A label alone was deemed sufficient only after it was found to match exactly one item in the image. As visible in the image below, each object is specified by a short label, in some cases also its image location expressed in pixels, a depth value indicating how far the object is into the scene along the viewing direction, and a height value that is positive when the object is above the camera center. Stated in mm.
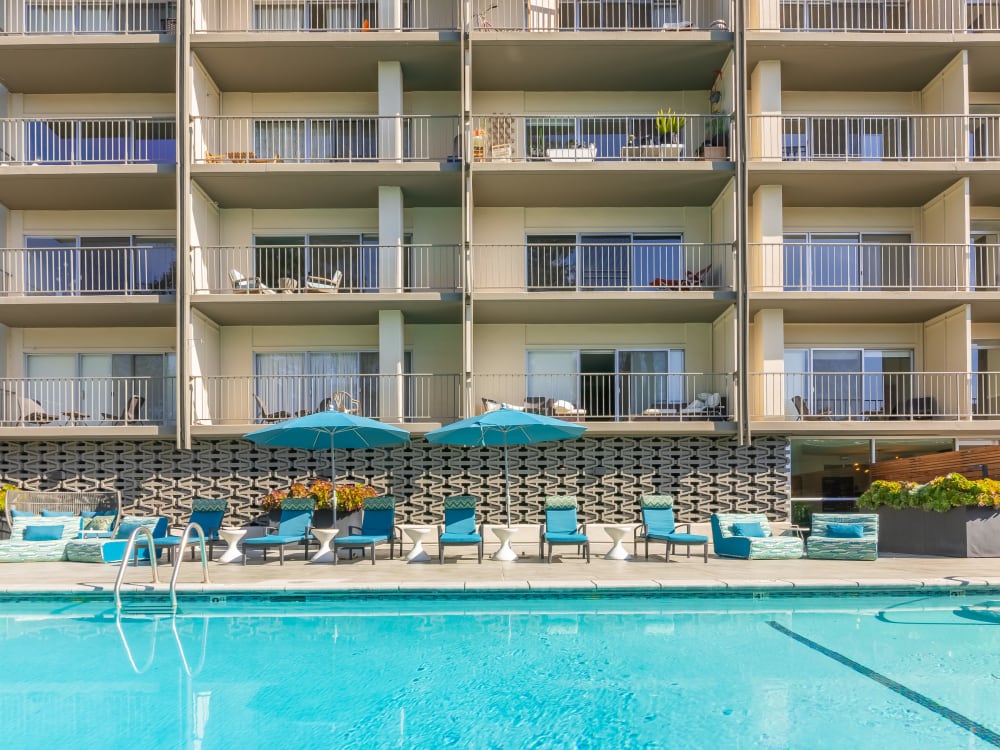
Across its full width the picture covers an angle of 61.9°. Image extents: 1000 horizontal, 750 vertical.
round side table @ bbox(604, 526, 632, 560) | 13002 -2476
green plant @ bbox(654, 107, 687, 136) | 17953 +5693
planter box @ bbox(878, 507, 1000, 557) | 13016 -2463
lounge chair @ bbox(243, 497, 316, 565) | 12820 -2017
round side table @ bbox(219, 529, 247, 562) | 12375 -2247
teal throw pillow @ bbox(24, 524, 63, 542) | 13695 -2321
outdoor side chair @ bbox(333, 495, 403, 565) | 12945 -2059
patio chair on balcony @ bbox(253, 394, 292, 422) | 17125 -523
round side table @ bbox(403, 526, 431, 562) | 12445 -2326
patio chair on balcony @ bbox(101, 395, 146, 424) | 17000 -428
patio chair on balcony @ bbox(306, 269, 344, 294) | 17000 +2167
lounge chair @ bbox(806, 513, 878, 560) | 12656 -2391
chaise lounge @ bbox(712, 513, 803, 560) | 12867 -2447
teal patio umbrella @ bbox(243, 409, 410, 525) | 12680 -719
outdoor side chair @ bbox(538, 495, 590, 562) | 12875 -2106
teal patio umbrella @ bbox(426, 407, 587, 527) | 12727 -688
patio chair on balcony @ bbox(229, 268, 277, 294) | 16953 +2243
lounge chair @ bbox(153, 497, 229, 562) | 13336 -2012
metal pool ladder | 9227 -2195
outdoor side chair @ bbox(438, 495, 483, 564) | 12748 -2040
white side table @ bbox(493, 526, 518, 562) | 12648 -2416
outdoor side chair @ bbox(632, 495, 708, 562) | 12855 -2214
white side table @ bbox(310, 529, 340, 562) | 12500 -2267
